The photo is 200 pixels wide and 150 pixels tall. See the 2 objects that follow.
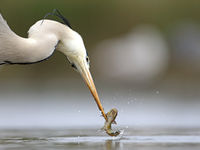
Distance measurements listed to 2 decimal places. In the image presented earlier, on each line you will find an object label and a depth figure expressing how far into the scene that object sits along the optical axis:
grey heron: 16.05
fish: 15.76
